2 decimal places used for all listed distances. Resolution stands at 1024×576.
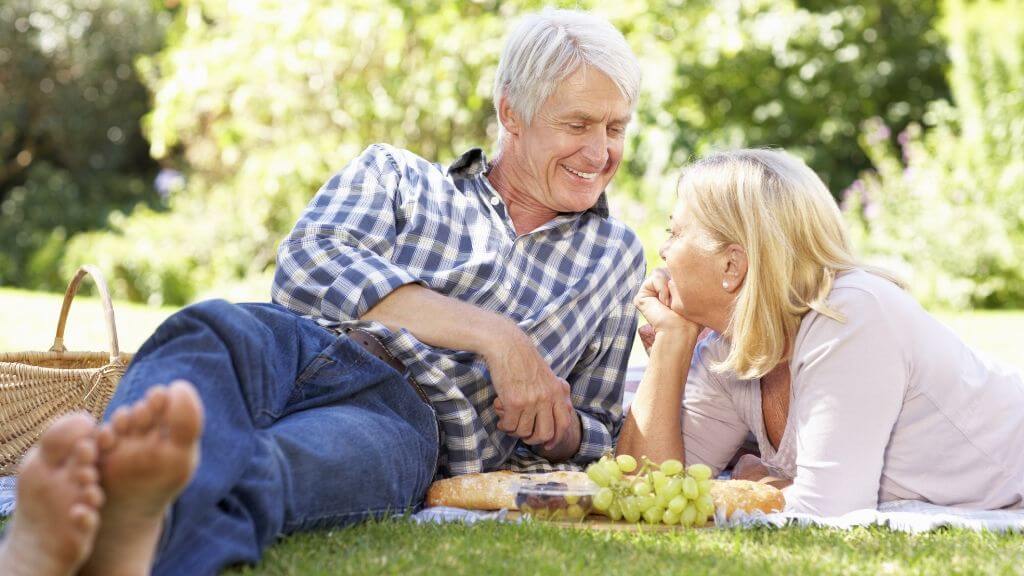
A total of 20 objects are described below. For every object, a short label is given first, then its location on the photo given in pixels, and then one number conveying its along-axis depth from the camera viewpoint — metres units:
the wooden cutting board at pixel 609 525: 2.82
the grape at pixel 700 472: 2.89
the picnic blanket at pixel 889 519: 2.75
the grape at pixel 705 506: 2.85
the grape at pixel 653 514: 2.88
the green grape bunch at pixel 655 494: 2.85
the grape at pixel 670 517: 2.84
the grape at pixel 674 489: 2.86
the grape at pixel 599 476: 2.93
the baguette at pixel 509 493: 2.97
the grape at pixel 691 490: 2.84
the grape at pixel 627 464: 3.00
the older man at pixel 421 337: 2.23
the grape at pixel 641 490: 2.90
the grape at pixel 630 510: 2.90
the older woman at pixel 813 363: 2.86
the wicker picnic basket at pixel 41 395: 3.46
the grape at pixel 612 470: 2.94
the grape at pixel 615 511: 2.93
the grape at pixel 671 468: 2.94
